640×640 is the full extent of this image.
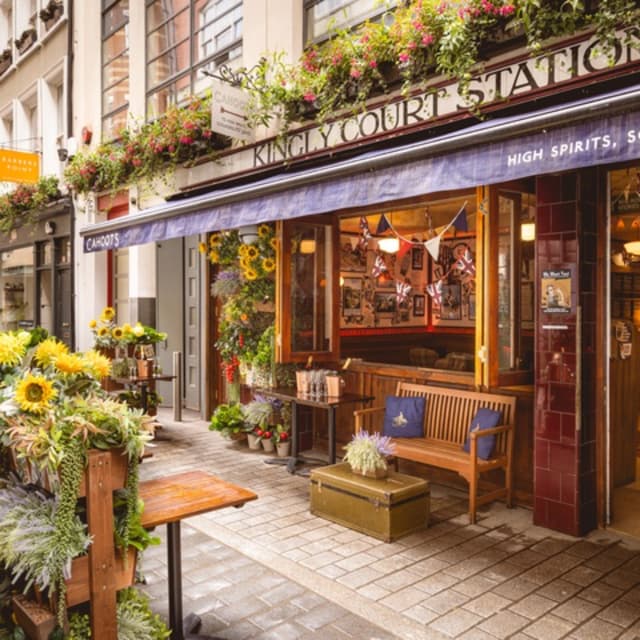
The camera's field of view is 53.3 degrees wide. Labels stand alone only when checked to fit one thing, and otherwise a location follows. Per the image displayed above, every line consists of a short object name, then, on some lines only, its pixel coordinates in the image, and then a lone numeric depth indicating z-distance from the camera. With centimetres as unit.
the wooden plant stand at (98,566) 262
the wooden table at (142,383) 828
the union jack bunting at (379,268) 786
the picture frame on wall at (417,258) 1127
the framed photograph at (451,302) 1102
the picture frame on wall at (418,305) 1145
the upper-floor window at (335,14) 675
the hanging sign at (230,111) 739
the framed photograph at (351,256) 1004
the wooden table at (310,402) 642
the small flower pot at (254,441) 795
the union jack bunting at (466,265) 663
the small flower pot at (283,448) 765
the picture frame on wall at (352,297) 1019
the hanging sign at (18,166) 1202
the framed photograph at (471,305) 1068
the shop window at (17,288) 1536
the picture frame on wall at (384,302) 1077
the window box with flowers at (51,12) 1321
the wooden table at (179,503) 304
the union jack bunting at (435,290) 693
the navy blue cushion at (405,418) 636
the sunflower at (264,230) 773
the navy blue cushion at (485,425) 559
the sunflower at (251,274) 788
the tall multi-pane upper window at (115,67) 1140
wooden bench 541
